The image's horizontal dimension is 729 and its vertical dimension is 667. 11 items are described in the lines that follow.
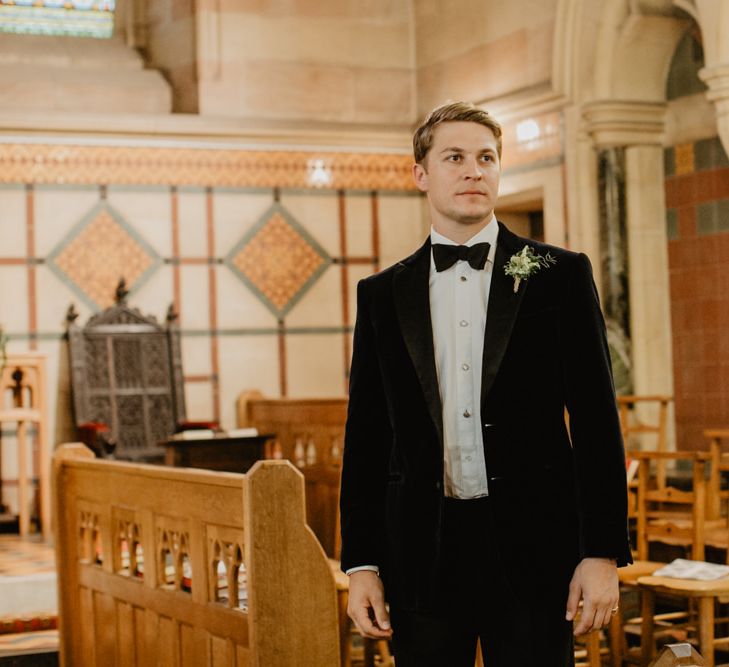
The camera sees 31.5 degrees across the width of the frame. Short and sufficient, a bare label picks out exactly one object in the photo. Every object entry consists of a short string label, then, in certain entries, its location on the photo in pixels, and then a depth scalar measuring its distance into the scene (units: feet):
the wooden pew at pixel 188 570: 12.02
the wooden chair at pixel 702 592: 16.19
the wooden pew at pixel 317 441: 24.81
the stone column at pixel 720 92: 25.46
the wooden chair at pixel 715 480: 21.04
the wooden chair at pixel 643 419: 27.02
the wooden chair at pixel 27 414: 29.09
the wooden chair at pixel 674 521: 18.06
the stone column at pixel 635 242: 29.45
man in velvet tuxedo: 7.27
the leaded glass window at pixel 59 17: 34.59
